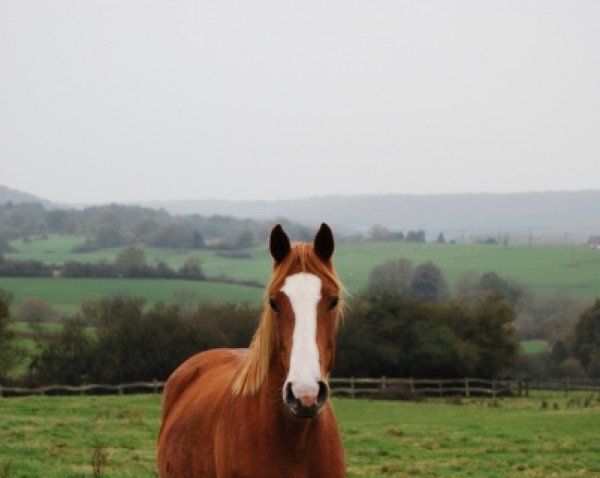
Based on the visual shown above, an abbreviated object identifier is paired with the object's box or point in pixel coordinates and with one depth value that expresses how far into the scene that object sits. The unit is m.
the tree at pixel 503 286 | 85.38
